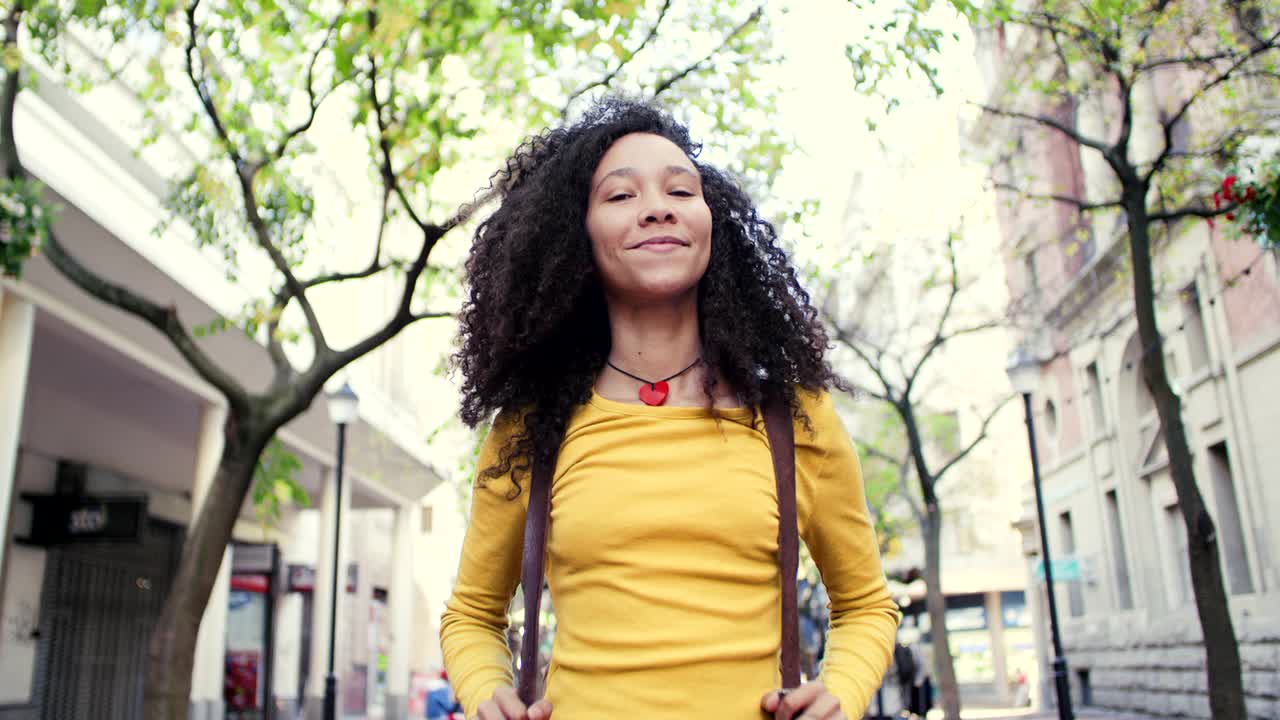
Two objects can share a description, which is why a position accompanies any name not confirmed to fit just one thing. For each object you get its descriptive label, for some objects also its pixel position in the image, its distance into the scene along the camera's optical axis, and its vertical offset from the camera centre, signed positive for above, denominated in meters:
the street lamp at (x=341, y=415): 15.02 +3.29
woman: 1.88 +0.38
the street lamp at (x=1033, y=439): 14.51 +2.83
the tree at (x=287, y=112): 8.21 +4.49
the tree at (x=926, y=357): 17.53 +4.86
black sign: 14.52 +1.97
